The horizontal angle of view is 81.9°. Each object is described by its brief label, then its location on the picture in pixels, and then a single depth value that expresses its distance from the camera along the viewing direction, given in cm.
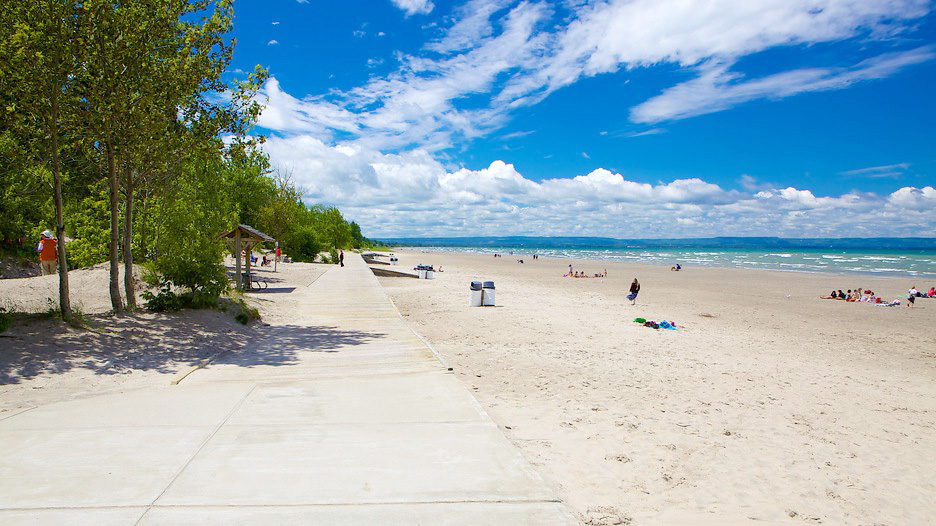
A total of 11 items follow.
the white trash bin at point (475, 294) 1923
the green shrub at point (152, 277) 1259
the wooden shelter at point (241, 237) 2025
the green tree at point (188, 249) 1284
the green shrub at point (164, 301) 1252
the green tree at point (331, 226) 7256
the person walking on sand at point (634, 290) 2417
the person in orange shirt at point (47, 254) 1847
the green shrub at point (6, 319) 925
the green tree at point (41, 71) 992
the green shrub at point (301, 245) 5000
